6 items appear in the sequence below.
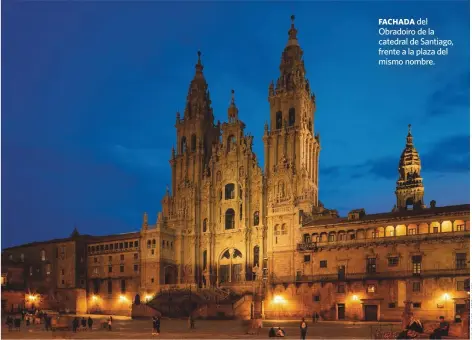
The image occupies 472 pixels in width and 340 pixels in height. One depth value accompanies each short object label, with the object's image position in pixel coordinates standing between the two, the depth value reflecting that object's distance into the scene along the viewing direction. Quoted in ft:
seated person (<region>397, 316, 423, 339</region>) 99.45
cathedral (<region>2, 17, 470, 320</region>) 167.12
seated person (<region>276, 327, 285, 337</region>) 118.01
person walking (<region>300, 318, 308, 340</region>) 108.17
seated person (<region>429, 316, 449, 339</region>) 101.35
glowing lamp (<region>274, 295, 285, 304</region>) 186.50
